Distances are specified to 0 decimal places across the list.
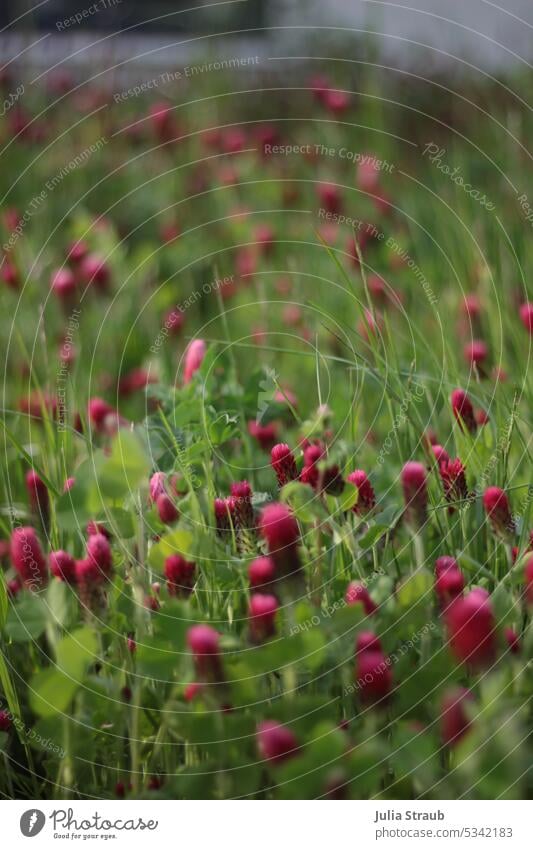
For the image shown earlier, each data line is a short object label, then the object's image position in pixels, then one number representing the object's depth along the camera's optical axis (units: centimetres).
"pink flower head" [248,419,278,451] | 210
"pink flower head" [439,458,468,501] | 201
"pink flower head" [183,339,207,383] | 211
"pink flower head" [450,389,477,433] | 205
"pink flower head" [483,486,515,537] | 197
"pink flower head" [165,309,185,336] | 240
